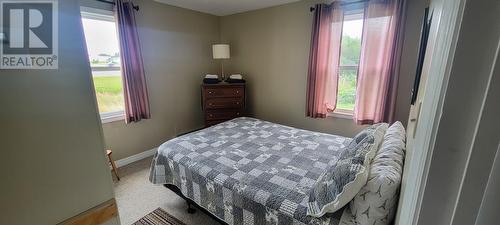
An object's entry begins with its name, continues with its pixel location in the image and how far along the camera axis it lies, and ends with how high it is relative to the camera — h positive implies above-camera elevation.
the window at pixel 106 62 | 2.55 +0.07
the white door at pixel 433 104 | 0.35 -0.06
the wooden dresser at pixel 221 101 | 3.40 -0.54
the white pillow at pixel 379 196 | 0.99 -0.61
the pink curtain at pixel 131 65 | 2.63 +0.03
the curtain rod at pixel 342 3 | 2.54 +0.82
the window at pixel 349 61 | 2.68 +0.11
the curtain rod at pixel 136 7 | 2.76 +0.79
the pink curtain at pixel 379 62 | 2.37 +0.09
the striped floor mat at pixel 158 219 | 1.89 -1.38
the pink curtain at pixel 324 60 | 2.75 +0.13
